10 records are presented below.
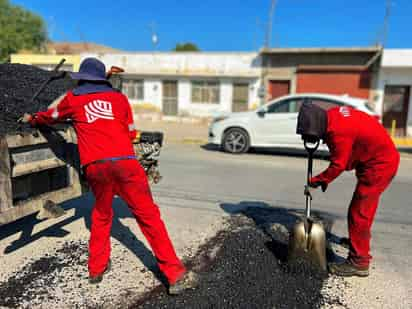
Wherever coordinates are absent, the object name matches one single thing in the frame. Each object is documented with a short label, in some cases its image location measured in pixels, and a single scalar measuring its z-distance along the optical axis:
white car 9.57
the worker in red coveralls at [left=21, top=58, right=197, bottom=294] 3.02
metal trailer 2.98
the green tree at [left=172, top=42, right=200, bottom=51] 58.84
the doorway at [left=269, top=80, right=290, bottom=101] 18.35
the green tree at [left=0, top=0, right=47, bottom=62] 25.19
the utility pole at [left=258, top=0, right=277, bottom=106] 18.45
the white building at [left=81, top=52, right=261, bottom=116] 19.00
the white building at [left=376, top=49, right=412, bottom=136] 16.12
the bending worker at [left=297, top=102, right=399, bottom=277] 3.19
